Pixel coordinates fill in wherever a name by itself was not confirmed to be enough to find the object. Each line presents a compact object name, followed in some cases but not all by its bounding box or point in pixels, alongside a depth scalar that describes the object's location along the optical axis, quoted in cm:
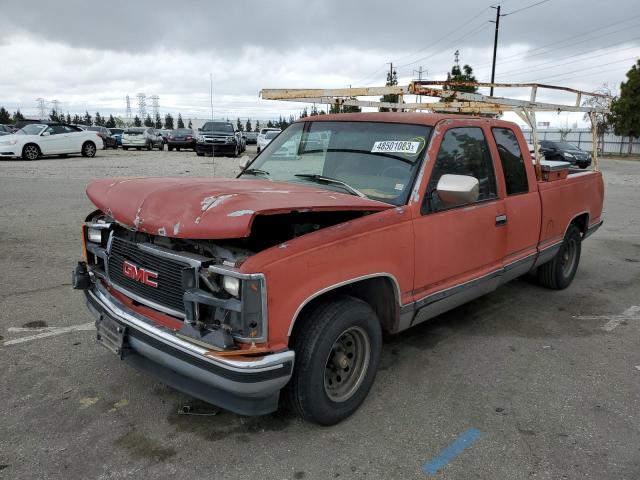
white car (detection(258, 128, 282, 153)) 2696
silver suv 3175
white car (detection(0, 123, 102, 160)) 2033
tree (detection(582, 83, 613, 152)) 4389
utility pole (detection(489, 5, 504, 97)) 3845
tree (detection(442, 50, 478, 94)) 3540
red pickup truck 253
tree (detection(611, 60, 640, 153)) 4194
